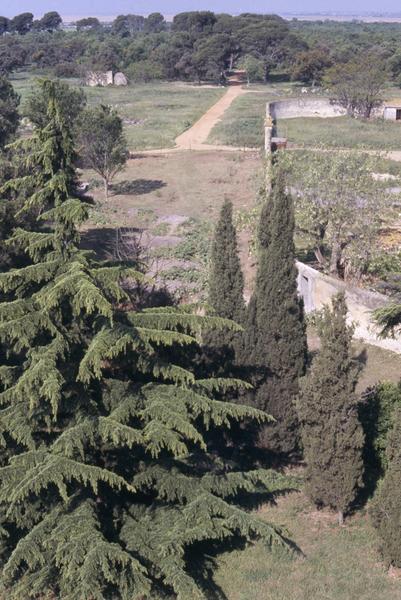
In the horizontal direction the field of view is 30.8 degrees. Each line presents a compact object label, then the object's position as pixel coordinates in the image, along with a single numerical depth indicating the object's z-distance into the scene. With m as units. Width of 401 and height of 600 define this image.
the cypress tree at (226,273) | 14.78
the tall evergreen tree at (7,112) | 31.83
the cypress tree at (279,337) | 14.30
